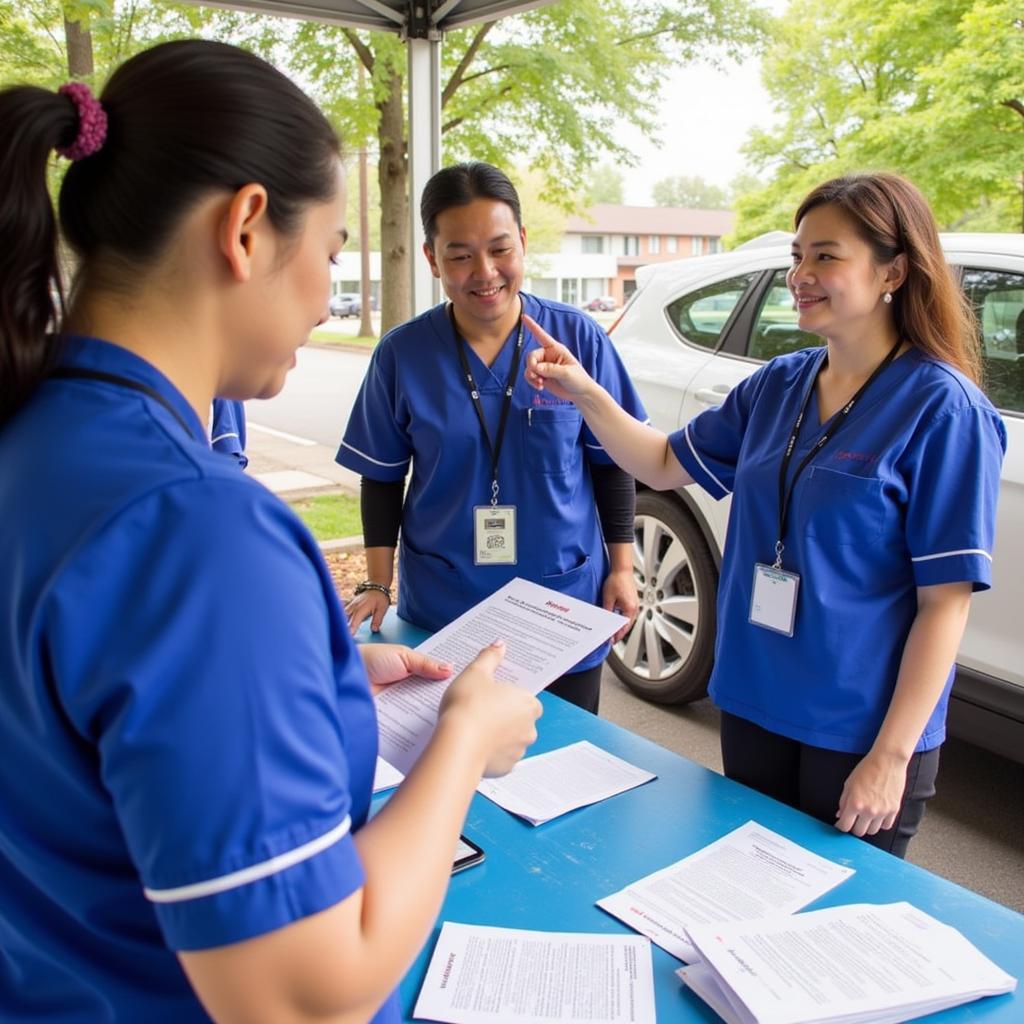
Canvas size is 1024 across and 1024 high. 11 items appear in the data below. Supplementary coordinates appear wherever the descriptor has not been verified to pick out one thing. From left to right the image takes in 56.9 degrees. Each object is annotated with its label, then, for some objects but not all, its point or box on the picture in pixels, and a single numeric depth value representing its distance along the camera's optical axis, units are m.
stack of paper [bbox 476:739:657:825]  1.51
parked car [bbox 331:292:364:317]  35.62
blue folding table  1.16
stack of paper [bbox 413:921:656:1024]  1.06
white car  2.69
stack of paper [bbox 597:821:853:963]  1.22
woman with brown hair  1.58
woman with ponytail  0.58
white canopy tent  3.28
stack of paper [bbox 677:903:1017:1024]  1.04
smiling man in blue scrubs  2.09
